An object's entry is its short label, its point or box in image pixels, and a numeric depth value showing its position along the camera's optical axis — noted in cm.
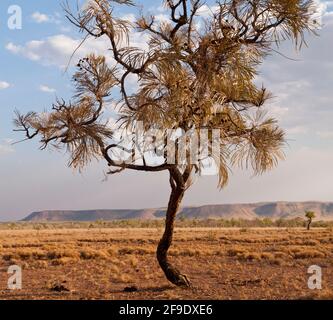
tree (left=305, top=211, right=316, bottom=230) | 7391
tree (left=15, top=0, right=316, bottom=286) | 1214
